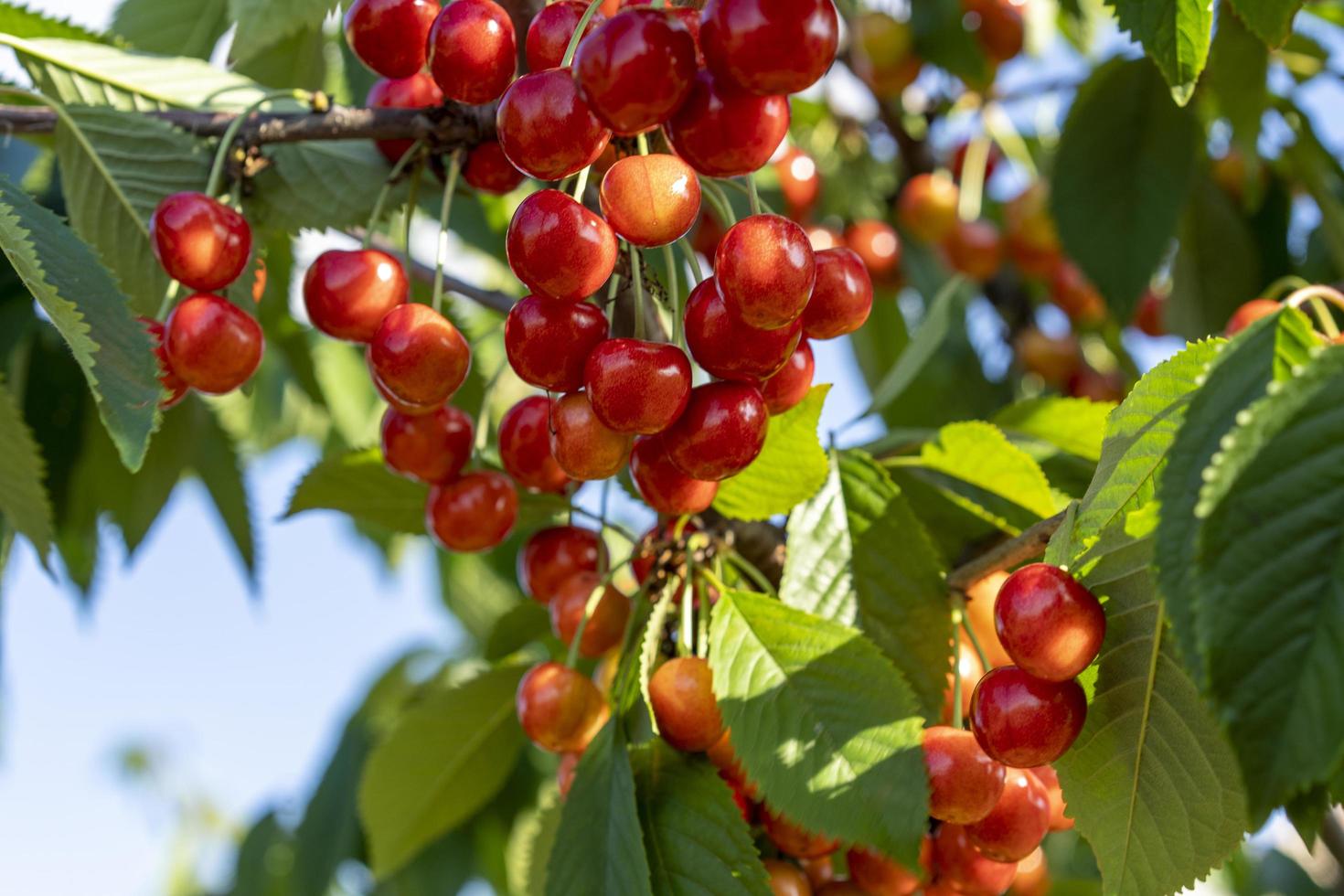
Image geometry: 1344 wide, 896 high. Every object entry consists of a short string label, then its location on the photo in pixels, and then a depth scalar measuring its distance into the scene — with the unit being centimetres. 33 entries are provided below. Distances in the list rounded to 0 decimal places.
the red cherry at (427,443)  85
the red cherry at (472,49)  79
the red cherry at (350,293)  81
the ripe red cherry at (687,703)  80
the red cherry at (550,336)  77
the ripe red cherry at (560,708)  83
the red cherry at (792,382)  80
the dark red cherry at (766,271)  75
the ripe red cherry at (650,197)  75
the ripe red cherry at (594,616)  86
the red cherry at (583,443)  78
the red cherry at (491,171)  84
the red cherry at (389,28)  82
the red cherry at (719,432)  77
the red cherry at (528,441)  84
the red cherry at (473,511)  86
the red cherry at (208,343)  81
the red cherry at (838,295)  78
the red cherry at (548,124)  75
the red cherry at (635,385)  76
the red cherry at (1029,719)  76
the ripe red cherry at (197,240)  81
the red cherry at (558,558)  88
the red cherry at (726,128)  75
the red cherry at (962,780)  78
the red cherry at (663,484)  79
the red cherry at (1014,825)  79
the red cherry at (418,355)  80
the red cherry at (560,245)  76
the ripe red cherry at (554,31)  78
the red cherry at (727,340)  76
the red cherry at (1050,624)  75
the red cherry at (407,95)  86
